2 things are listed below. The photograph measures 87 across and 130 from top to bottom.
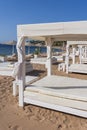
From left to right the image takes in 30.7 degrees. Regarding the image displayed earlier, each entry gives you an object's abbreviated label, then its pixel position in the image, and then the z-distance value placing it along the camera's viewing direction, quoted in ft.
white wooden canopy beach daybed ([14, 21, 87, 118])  12.58
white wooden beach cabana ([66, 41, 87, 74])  30.77
